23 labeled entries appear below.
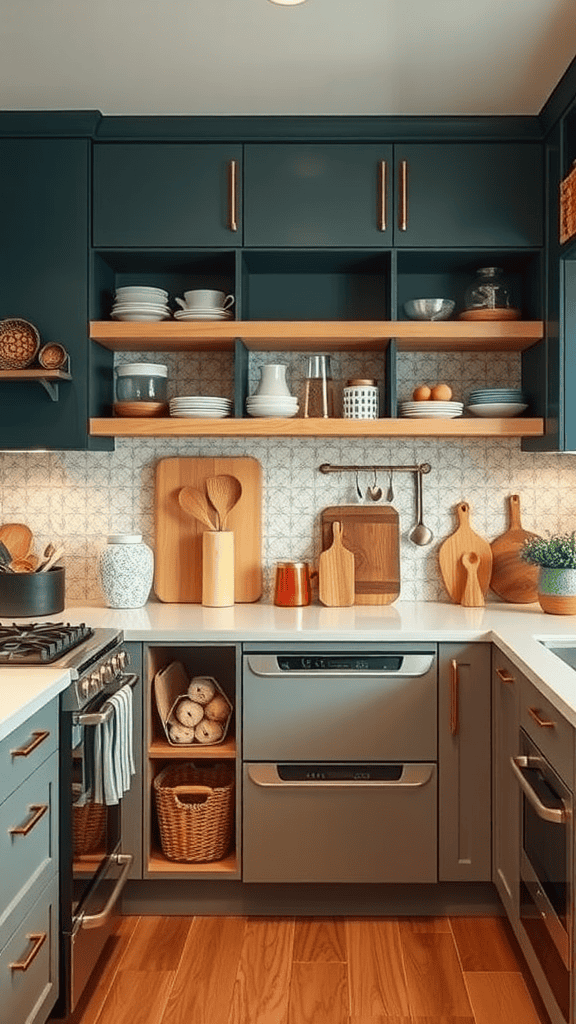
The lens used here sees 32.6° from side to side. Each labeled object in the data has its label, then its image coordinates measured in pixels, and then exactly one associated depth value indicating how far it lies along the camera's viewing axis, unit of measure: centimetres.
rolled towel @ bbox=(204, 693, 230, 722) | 314
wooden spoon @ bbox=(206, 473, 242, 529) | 356
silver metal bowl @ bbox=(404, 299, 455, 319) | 334
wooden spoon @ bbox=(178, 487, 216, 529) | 354
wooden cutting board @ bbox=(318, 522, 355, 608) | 343
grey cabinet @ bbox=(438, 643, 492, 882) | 297
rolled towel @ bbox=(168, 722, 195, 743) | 307
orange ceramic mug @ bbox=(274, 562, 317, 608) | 341
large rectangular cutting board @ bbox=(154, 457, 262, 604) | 355
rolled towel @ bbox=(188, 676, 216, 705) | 315
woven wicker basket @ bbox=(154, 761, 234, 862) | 301
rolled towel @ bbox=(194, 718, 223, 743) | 309
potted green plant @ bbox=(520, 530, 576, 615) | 318
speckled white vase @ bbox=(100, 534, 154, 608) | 337
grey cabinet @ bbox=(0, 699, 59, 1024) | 191
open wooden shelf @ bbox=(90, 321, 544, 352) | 325
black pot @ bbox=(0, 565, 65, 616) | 318
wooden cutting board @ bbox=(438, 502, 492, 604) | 356
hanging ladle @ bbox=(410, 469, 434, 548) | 357
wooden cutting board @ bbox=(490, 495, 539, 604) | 349
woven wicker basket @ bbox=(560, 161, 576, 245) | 285
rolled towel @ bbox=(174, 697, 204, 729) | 309
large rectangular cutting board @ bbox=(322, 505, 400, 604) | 353
